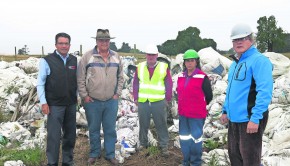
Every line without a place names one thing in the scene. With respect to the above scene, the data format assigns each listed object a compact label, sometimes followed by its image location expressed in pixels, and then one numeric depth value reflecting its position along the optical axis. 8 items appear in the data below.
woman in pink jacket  4.29
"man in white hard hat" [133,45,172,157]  4.88
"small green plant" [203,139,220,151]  5.30
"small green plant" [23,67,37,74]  11.37
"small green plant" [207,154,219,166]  4.52
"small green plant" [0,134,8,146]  5.47
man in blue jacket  2.96
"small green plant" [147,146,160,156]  5.03
